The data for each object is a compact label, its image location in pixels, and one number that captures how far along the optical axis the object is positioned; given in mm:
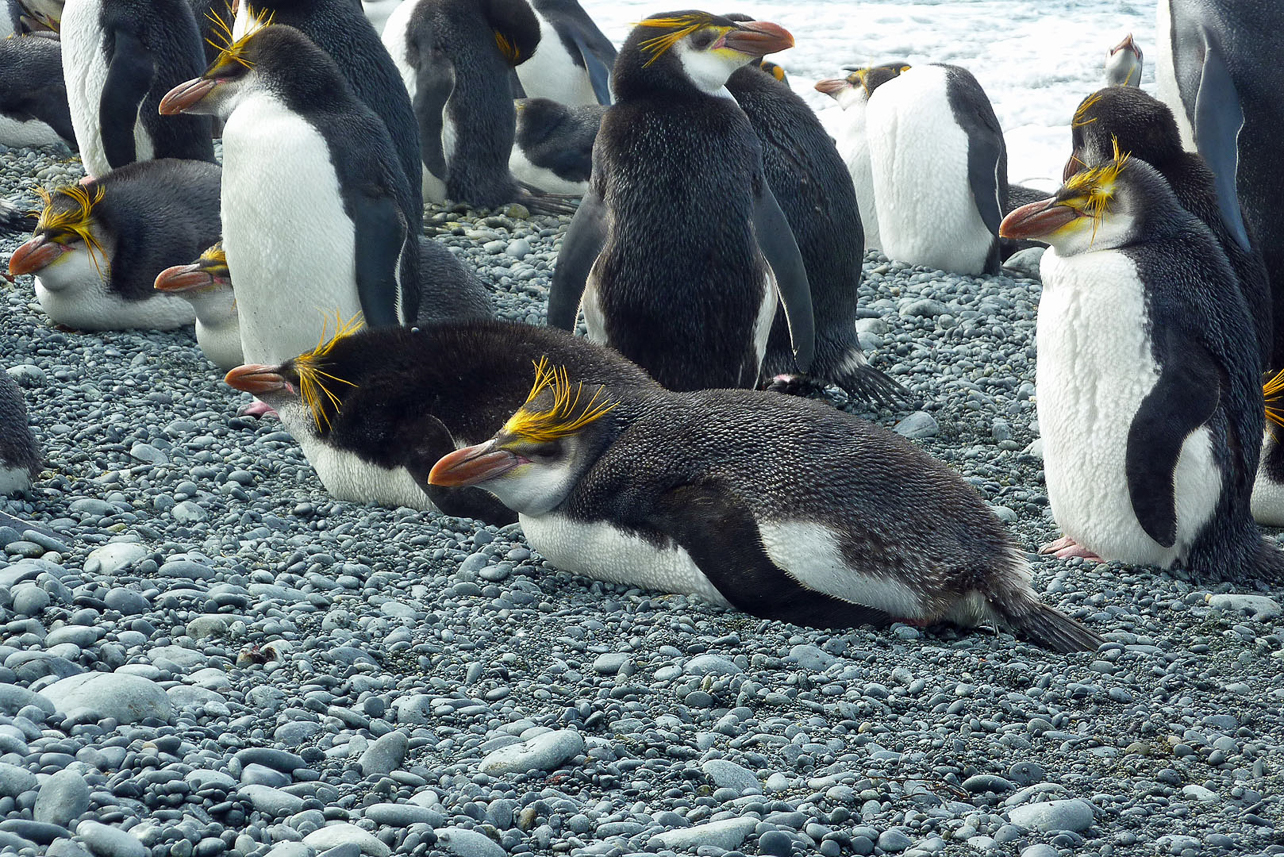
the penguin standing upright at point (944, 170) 14211
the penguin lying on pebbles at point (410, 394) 7820
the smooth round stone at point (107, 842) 4012
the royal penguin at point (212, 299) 10156
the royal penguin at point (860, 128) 15852
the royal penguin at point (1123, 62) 21359
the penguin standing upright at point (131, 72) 13133
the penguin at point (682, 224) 9383
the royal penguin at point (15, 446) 7574
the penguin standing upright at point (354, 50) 11453
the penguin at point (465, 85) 15414
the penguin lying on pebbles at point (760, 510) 6332
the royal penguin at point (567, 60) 20156
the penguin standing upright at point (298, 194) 9625
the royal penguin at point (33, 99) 15578
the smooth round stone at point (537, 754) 4926
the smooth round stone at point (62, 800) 4145
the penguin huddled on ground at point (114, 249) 10617
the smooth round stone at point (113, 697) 4914
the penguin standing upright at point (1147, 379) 7332
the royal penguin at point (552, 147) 16891
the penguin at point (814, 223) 10836
